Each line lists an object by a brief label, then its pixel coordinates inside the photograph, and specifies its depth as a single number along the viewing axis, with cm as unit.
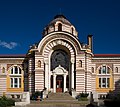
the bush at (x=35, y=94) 2845
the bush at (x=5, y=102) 1889
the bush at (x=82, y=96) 2763
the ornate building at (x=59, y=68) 2943
